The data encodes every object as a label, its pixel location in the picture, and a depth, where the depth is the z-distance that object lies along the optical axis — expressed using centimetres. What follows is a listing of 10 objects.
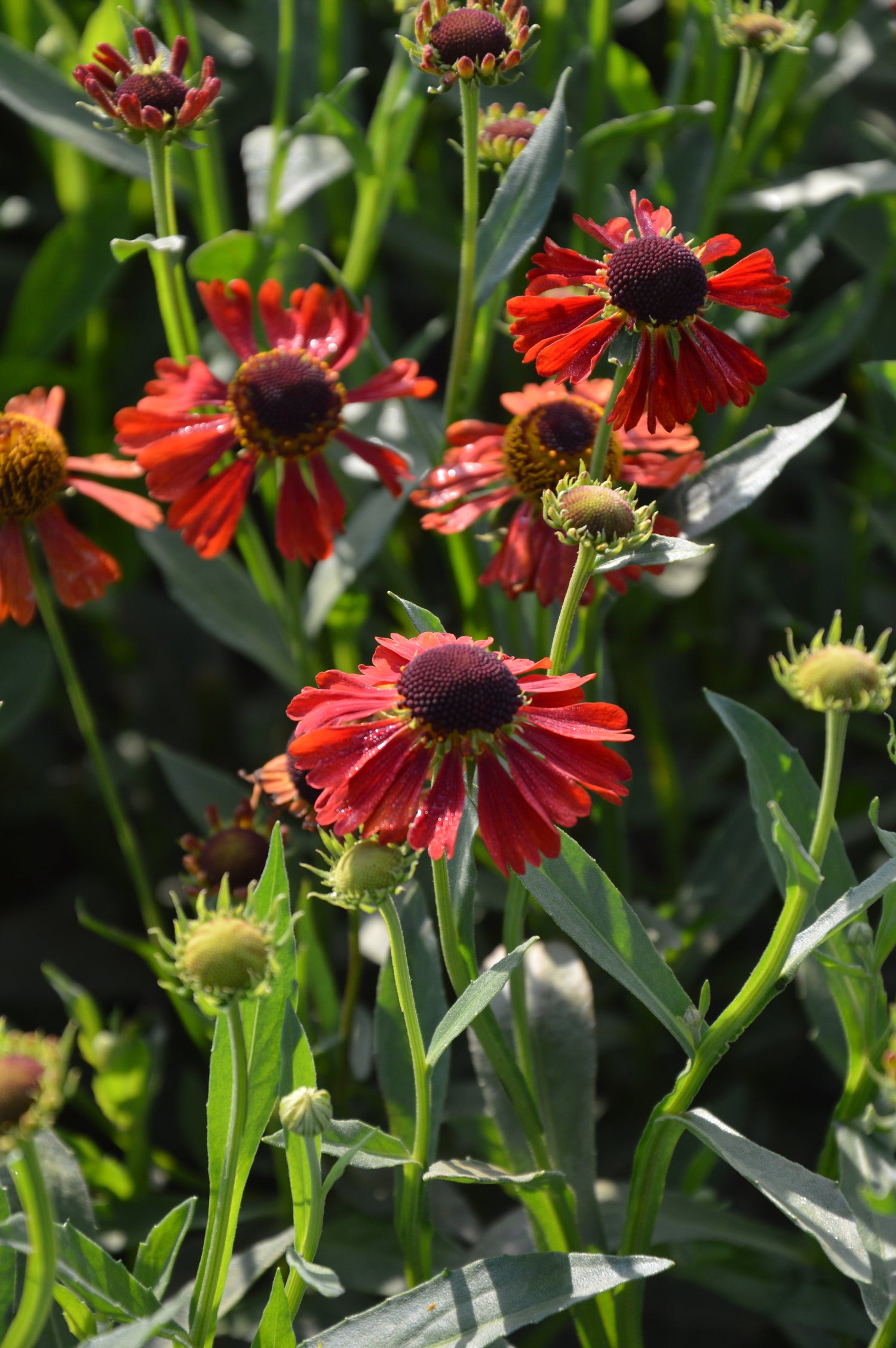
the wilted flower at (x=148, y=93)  81
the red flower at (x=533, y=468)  82
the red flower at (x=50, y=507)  84
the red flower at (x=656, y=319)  78
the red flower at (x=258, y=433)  84
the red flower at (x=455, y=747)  76
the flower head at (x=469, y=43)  81
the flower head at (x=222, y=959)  73
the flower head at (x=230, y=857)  84
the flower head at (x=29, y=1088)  71
